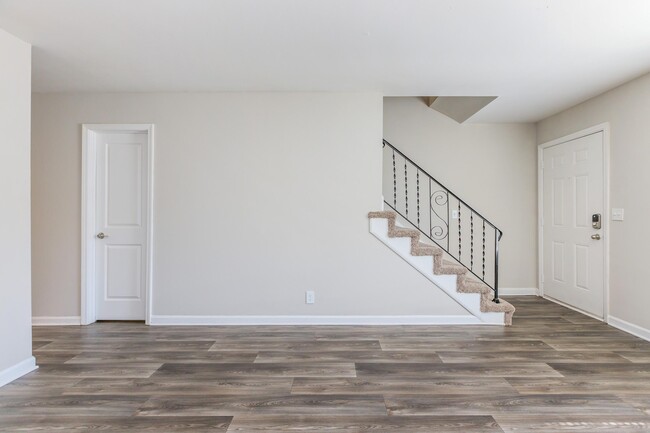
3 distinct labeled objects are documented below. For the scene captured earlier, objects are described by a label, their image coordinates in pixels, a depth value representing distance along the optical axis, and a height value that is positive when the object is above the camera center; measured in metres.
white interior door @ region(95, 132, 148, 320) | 4.08 -0.05
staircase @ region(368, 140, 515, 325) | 5.22 +0.05
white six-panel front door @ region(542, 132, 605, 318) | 4.17 -0.06
